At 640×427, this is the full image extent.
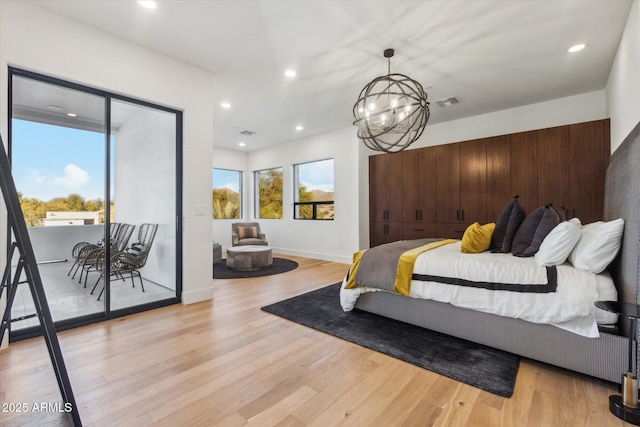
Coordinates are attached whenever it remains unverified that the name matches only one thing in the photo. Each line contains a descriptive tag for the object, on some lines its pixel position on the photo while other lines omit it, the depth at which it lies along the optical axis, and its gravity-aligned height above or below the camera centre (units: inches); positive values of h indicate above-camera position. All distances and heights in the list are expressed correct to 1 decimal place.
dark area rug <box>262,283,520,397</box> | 74.3 -42.8
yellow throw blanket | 100.3 -20.9
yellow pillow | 105.0 -10.1
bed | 68.8 -33.1
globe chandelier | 107.8 +40.7
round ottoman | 206.2 -33.1
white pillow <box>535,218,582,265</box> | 81.8 -9.0
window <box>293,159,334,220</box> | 252.2 +22.9
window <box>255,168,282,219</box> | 292.5 +23.2
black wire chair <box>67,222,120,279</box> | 124.0 -16.0
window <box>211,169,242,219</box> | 295.3 +22.4
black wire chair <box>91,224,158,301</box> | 123.0 -21.1
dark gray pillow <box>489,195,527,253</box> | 106.1 -5.1
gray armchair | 249.9 -18.7
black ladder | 48.8 -12.1
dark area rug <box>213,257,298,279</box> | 190.7 -41.5
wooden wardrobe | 146.6 +21.3
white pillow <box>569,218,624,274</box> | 75.9 -9.6
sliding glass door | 108.5 +8.7
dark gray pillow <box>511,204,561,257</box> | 95.0 -5.9
